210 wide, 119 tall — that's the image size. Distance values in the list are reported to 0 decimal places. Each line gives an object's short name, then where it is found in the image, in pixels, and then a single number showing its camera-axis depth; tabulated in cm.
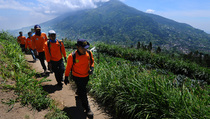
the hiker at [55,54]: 370
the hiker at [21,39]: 816
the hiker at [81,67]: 257
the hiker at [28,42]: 771
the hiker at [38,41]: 465
